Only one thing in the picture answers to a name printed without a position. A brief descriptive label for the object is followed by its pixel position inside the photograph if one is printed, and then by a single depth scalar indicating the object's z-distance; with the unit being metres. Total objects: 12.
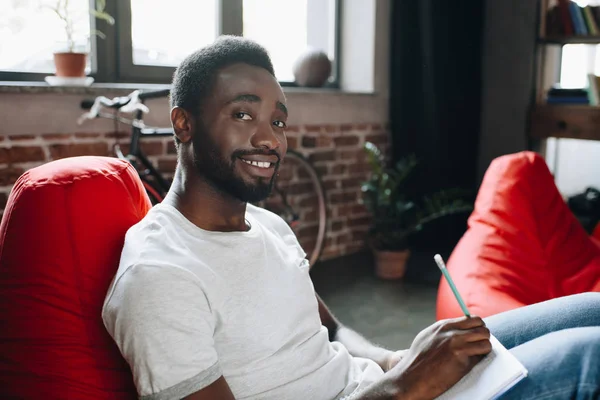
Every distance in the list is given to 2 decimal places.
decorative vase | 3.36
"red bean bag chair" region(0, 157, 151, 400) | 0.94
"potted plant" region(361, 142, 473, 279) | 3.32
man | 0.83
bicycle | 2.53
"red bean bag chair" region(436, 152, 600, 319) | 1.83
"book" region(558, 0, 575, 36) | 3.57
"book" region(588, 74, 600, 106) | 3.38
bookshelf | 3.41
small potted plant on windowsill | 2.38
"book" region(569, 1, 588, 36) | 3.52
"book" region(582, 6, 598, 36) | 3.51
